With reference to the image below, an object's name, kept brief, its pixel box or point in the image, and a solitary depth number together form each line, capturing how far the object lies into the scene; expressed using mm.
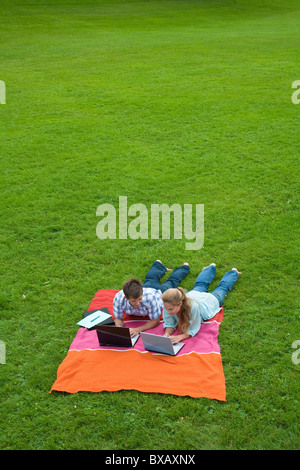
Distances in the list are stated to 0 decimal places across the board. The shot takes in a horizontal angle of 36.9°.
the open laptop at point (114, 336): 6555
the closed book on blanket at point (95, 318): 7336
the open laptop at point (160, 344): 6352
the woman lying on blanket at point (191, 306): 6590
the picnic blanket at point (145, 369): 6113
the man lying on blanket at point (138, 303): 6820
